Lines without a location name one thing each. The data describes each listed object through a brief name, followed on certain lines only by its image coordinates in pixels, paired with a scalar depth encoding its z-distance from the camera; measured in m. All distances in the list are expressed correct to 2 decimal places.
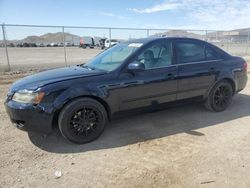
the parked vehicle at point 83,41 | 22.78
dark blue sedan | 2.87
